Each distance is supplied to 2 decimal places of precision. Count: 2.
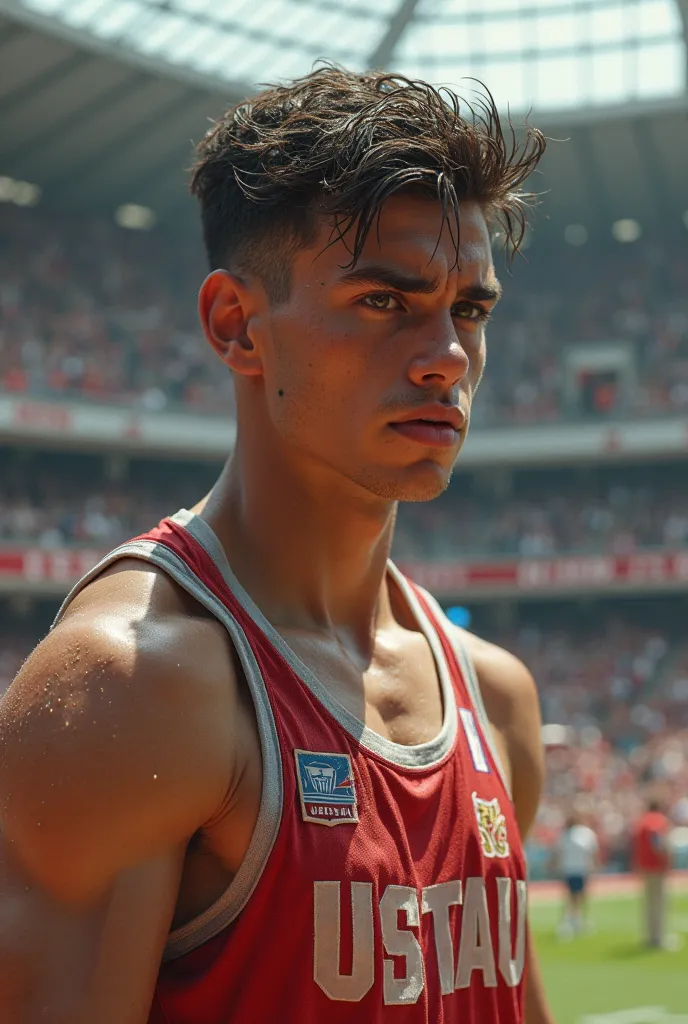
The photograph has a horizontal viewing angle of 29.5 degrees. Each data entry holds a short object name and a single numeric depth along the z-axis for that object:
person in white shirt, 14.52
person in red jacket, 13.74
